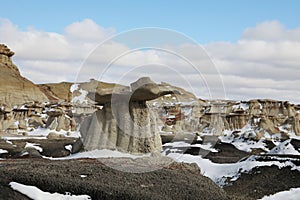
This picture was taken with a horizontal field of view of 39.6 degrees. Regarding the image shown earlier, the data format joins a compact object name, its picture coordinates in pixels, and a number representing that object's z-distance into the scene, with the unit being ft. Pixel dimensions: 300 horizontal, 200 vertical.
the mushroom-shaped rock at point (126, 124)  76.84
